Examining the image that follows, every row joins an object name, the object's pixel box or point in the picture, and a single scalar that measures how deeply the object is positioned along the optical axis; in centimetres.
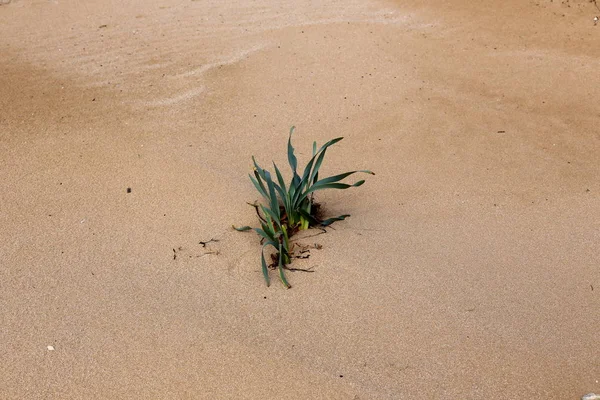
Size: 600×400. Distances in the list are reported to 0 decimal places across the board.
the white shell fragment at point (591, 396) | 229
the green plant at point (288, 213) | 309
